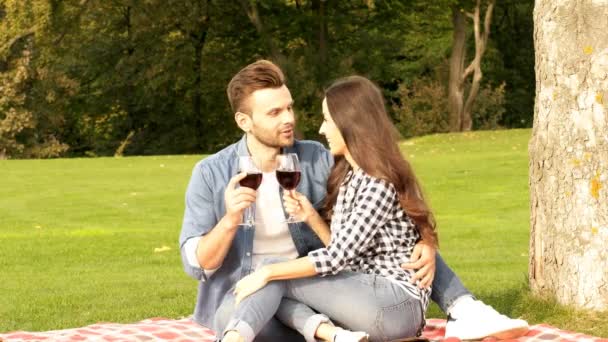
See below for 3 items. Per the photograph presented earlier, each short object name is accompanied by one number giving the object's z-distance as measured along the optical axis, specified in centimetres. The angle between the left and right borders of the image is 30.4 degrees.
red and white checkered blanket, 581
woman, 519
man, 557
